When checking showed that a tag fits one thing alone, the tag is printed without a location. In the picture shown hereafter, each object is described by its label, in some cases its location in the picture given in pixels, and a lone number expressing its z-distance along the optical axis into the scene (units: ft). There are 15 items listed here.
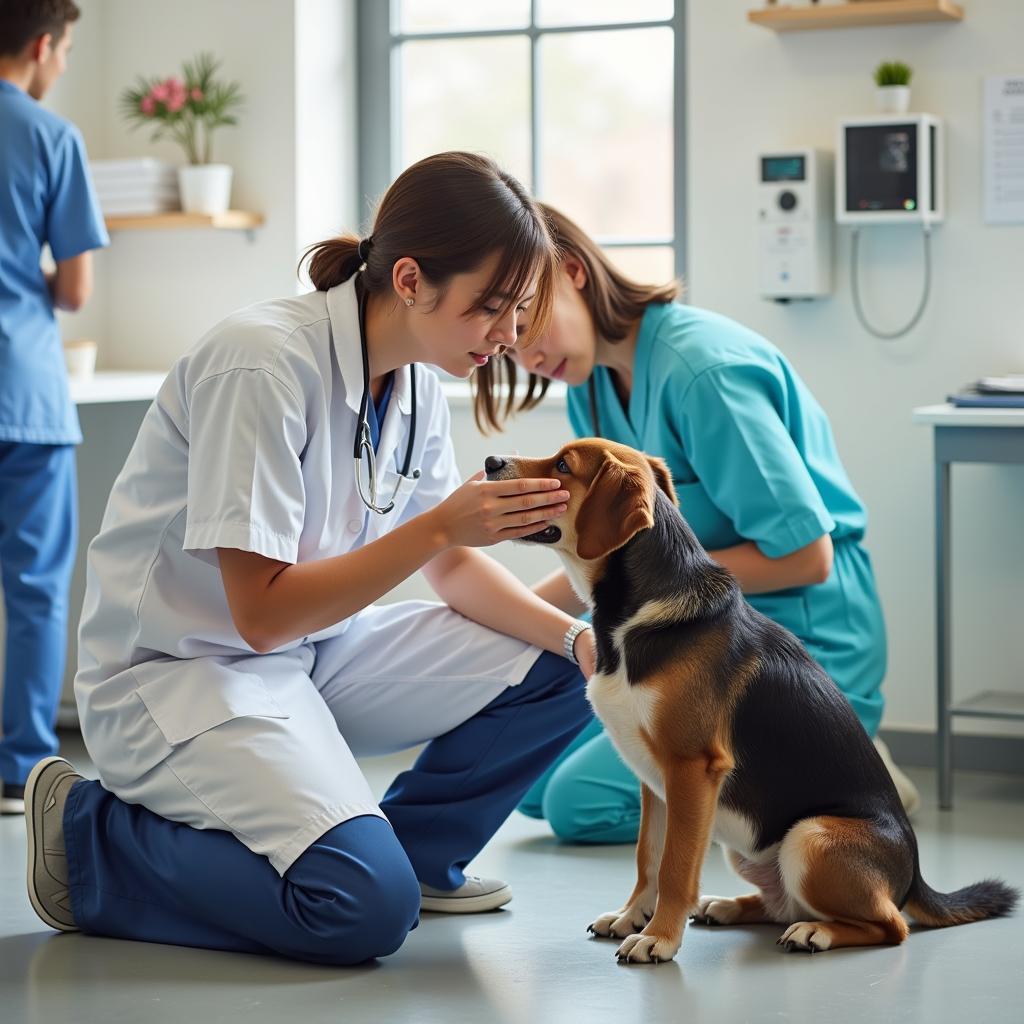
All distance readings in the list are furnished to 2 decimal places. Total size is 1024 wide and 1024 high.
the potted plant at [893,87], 11.28
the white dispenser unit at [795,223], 11.63
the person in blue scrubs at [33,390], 10.09
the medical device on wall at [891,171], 11.22
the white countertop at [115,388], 11.13
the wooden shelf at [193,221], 12.91
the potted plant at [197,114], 12.96
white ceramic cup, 11.99
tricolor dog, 6.63
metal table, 10.05
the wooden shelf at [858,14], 11.00
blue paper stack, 10.18
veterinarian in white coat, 6.61
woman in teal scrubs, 8.50
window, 13.11
